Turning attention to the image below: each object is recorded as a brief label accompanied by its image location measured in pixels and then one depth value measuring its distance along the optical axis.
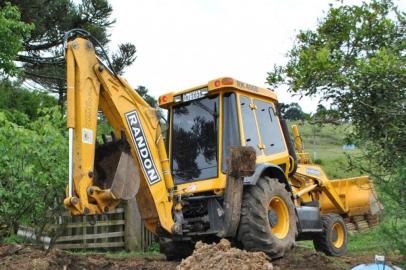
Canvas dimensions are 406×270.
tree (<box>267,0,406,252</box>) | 5.20
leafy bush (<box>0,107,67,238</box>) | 7.46
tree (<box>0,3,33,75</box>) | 11.99
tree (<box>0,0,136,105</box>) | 15.16
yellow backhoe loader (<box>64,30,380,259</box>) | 6.27
